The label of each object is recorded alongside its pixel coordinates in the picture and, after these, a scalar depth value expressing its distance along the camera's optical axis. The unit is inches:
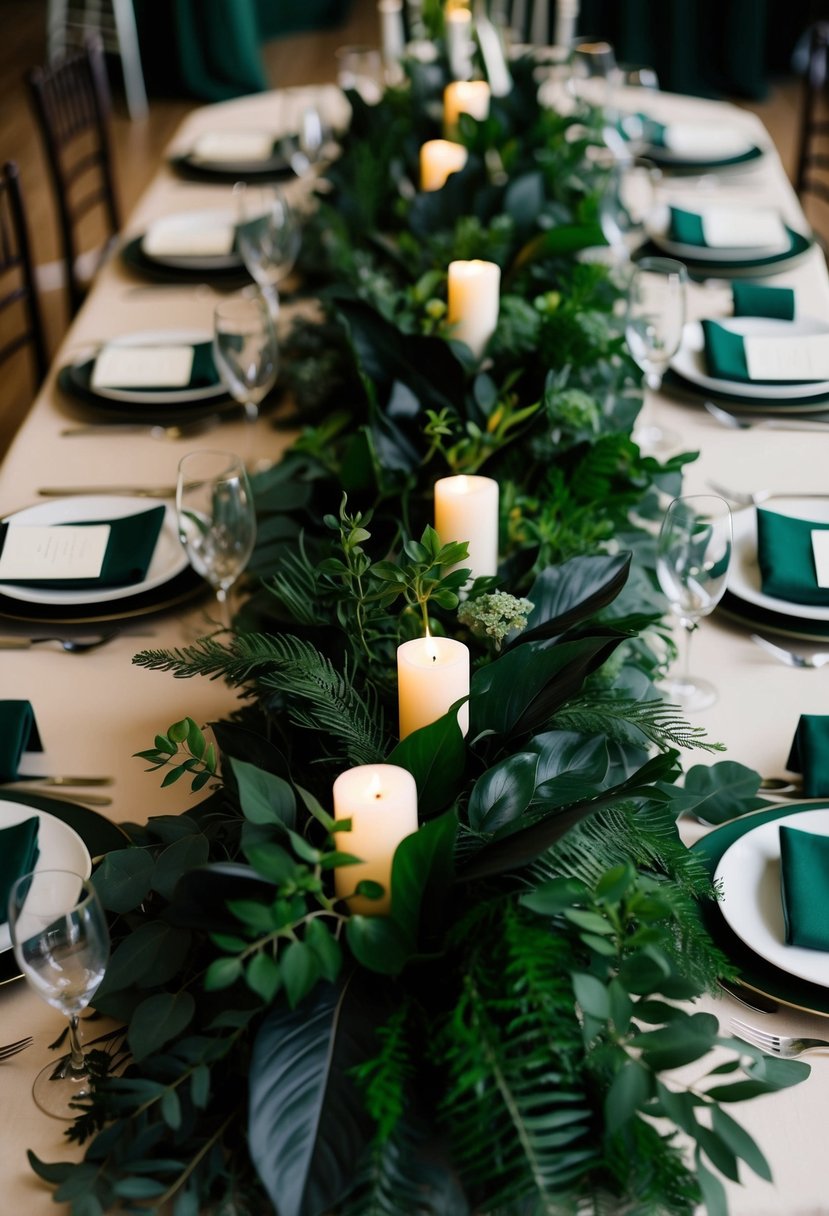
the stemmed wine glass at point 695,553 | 48.8
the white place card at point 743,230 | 94.4
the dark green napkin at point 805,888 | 39.5
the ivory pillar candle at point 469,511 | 46.4
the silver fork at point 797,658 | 54.9
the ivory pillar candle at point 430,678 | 37.7
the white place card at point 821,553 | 57.2
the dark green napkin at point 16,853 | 42.4
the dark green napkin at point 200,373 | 77.8
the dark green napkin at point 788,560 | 56.6
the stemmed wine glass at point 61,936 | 33.6
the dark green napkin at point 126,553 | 59.2
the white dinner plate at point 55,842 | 43.6
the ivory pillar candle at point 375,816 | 34.0
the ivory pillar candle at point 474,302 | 64.7
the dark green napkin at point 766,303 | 83.4
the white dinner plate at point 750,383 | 74.7
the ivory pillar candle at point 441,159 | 87.3
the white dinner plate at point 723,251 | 93.4
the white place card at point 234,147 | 116.7
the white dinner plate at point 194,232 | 95.3
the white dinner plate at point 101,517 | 58.7
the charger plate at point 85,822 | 44.8
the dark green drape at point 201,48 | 233.6
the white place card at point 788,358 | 76.1
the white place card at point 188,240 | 97.2
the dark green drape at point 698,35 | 228.8
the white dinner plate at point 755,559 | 56.3
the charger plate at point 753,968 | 38.2
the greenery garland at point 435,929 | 30.6
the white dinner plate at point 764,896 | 39.1
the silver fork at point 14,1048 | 38.1
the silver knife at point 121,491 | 68.0
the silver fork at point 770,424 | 73.3
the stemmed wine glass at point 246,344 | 65.6
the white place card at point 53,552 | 59.8
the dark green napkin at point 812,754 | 46.8
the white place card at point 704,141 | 112.1
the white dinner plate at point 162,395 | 76.6
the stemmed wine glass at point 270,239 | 81.2
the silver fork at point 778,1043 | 37.2
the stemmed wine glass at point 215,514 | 51.8
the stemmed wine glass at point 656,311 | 69.9
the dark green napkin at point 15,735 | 48.6
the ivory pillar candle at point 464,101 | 95.0
